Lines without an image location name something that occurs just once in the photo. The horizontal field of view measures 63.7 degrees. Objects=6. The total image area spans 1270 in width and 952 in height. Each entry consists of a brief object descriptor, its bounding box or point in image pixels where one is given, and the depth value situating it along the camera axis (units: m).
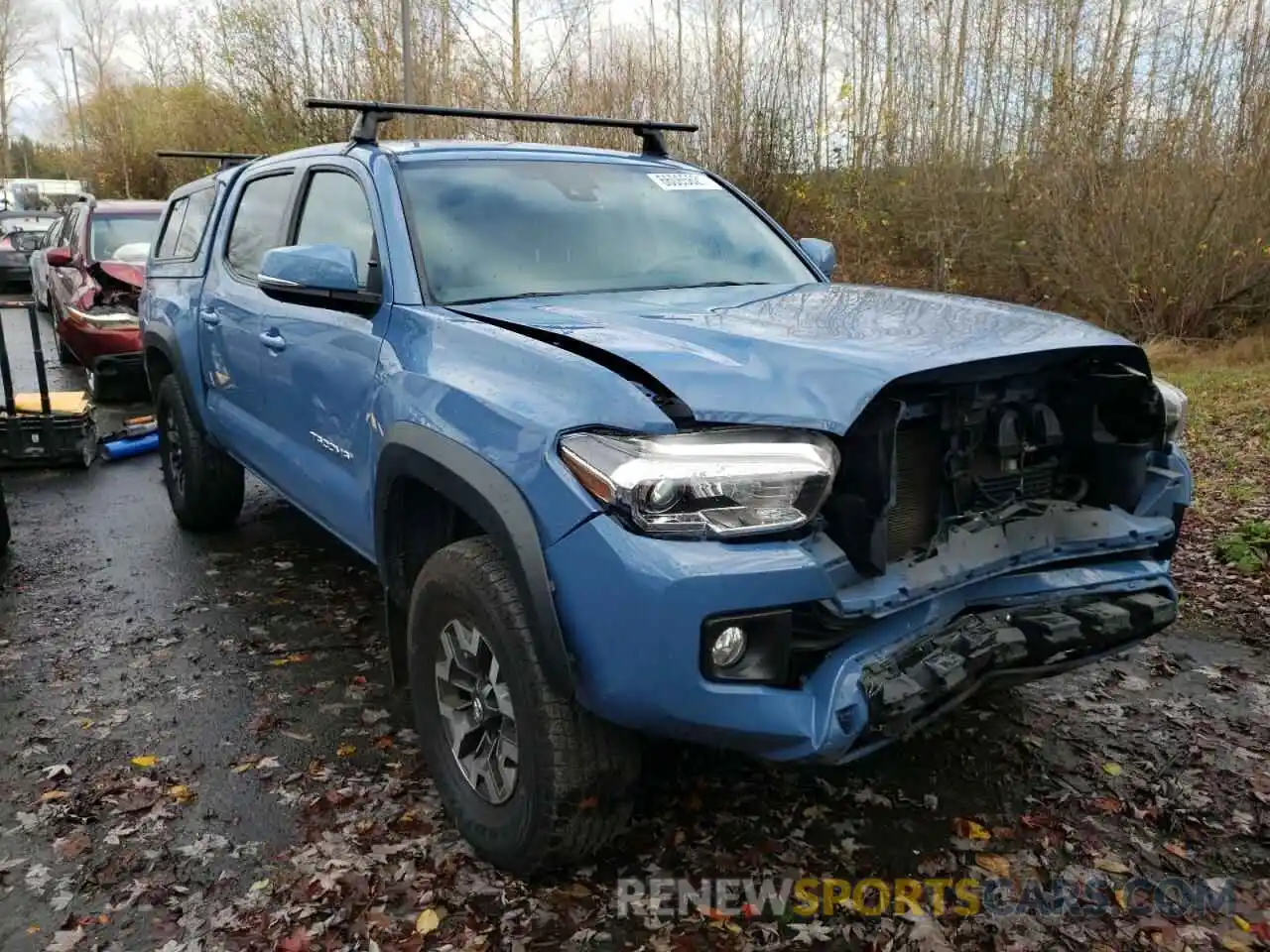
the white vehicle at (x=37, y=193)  36.16
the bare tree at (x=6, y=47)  55.94
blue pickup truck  2.21
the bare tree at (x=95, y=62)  50.44
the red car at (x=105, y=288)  8.90
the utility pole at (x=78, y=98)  35.60
